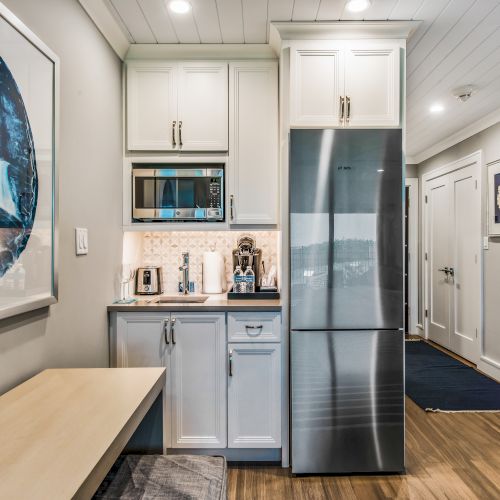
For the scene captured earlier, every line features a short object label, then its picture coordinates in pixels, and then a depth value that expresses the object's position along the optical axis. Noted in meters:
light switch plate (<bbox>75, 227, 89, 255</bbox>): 1.74
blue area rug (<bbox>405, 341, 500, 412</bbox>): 2.93
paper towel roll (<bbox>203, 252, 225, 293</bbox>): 2.54
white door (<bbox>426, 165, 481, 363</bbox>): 3.86
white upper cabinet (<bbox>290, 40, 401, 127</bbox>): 2.06
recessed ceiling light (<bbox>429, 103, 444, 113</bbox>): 3.23
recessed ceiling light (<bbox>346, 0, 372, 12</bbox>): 1.83
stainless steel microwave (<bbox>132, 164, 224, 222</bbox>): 2.32
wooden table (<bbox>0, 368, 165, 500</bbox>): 0.77
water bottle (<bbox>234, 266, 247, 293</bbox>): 2.36
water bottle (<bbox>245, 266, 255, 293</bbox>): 2.38
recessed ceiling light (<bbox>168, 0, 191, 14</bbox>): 1.85
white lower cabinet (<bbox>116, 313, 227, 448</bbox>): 2.10
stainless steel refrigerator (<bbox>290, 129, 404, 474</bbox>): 2.00
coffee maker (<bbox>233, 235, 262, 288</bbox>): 2.49
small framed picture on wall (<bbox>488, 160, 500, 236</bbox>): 3.44
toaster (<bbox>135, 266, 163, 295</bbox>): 2.50
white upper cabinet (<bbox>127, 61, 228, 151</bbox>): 2.32
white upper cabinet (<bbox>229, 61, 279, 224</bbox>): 2.32
